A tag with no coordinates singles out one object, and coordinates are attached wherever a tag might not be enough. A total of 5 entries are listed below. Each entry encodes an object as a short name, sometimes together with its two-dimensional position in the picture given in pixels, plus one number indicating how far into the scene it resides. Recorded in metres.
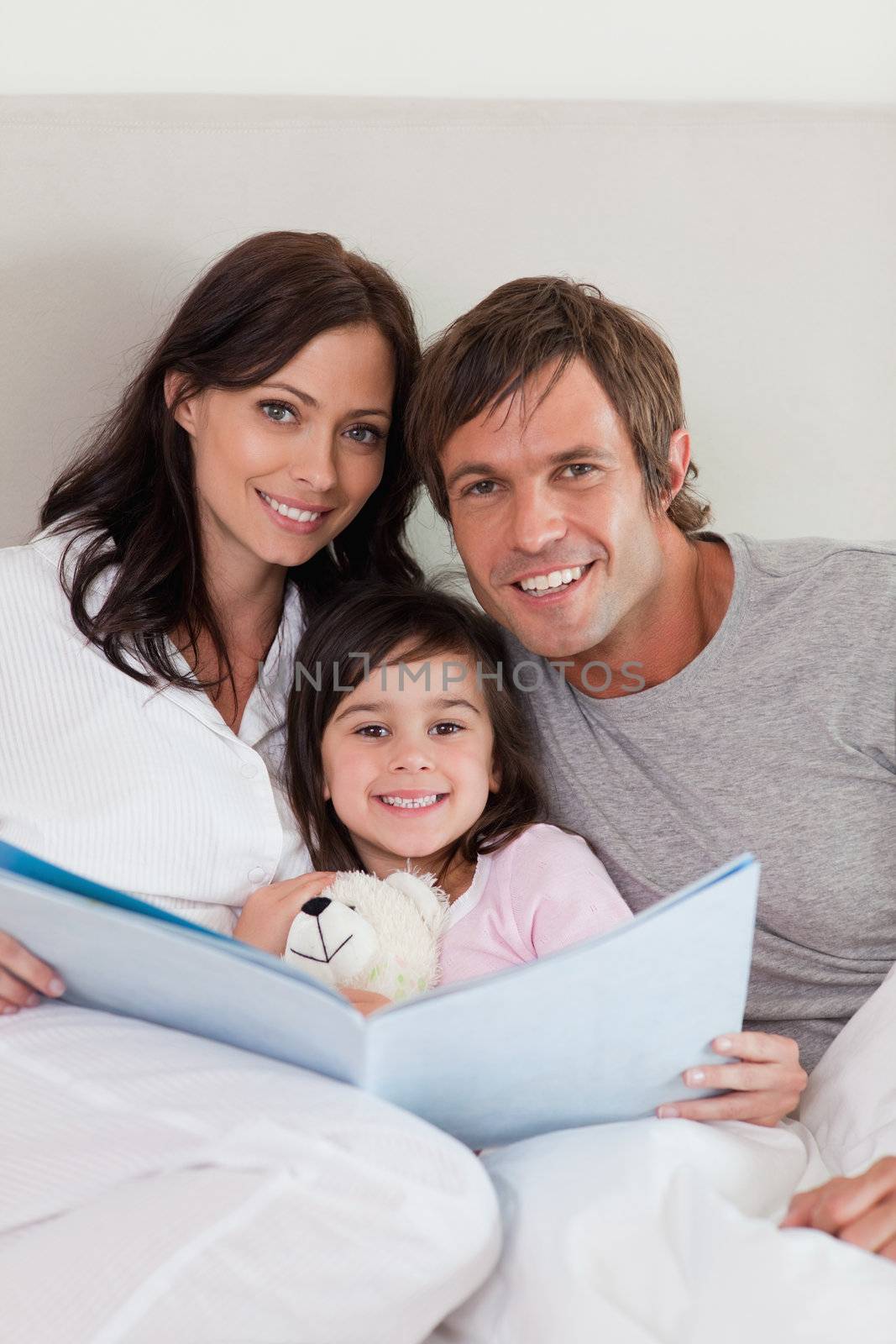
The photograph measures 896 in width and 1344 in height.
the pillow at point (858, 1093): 1.12
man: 1.38
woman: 0.86
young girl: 1.39
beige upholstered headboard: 1.70
